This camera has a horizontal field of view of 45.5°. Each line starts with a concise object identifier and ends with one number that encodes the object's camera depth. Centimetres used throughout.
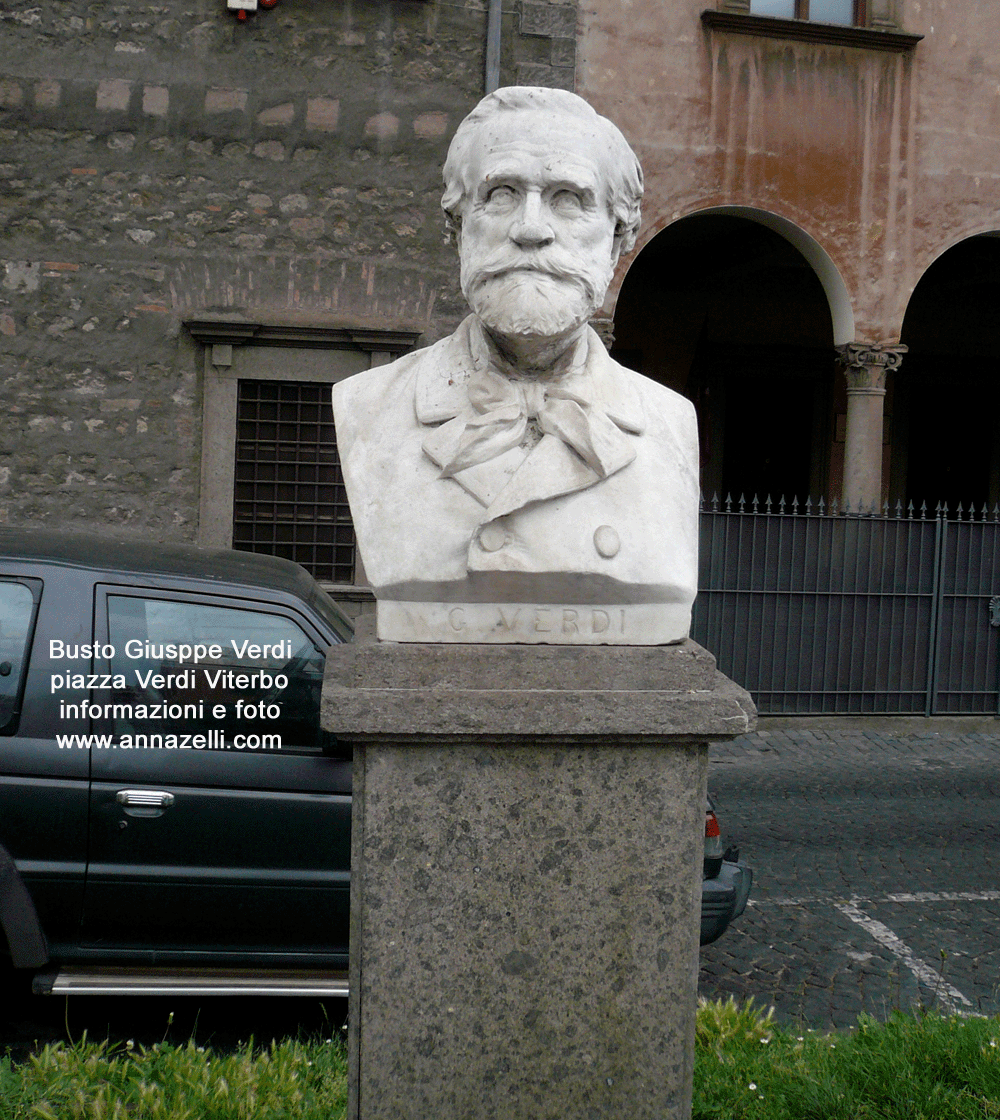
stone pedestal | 241
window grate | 986
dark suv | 368
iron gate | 930
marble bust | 239
